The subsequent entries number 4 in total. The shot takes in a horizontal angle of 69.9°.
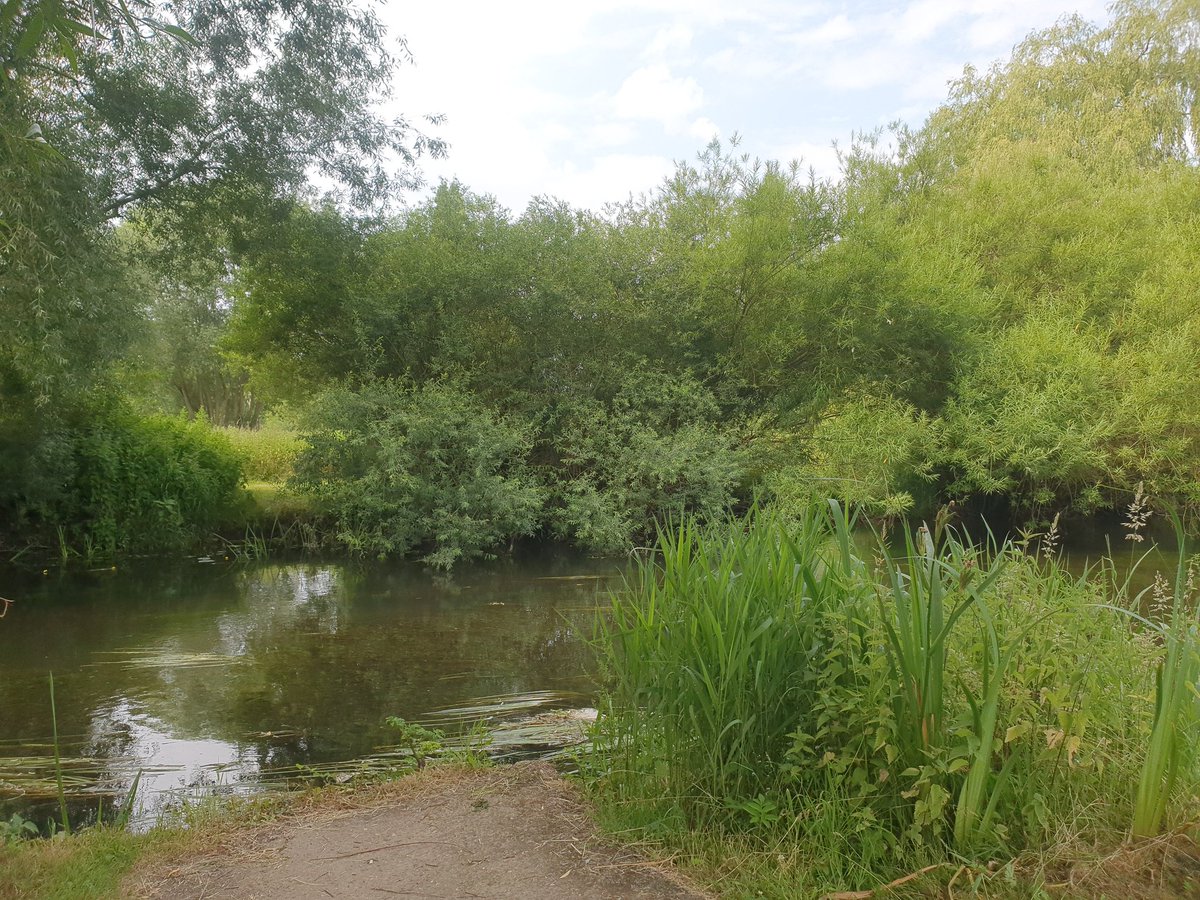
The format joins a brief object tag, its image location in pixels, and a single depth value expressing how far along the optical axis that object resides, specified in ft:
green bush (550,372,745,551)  48.34
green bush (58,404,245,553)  44.91
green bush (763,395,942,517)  49.60
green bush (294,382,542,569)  46.70
